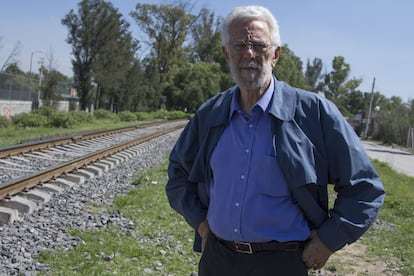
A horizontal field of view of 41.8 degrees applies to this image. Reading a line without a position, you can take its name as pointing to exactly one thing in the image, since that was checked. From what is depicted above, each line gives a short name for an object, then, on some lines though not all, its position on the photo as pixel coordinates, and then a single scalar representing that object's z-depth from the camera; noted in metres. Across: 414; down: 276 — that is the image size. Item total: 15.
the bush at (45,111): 27.97
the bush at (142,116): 48.20
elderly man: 2.54
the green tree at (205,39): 81.25
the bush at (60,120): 26.80
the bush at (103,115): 41.19
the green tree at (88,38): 54.16
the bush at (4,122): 23.12
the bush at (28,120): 25.01
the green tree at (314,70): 120.04
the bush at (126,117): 44.00
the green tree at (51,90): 42.69
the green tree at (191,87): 73.50
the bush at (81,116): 31.12
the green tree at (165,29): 70.44
